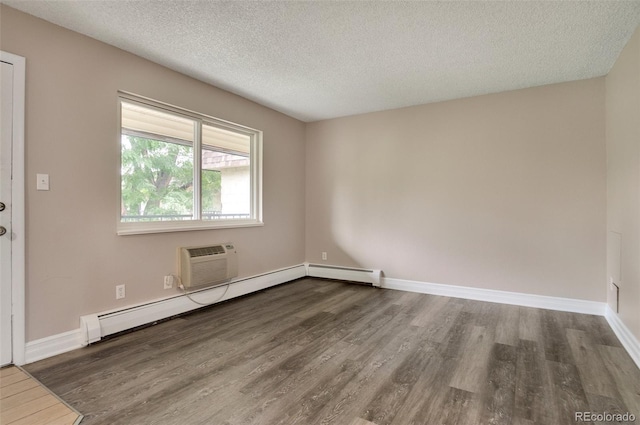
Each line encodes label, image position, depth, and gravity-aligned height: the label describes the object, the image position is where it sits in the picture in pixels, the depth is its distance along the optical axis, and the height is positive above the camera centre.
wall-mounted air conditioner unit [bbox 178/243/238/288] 3.19 -0.57
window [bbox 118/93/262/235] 2.93 +0.45
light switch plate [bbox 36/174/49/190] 2.30 +0.21
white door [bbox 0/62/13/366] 2.13 +0.02
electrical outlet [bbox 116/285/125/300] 2.75 -0.72
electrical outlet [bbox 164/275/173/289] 3.12 -0.71
